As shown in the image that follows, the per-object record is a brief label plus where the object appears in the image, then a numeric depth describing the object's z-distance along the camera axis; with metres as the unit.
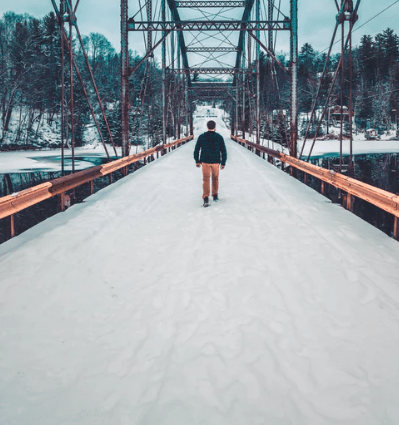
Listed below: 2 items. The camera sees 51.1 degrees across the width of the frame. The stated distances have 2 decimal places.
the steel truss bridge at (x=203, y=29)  9.24
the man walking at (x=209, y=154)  8.27
